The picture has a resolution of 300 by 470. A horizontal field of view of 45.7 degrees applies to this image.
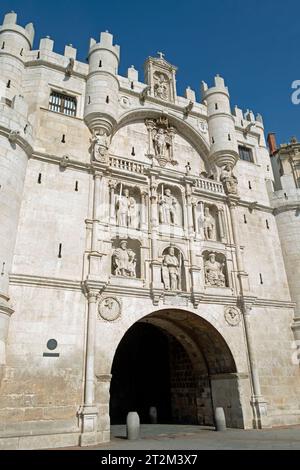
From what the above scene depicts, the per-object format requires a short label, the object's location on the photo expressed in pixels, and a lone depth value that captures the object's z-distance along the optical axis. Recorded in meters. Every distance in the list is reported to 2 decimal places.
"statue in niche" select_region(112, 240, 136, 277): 15.92
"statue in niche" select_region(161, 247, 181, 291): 16.61
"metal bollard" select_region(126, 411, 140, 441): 13.05
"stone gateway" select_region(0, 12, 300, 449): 13.05
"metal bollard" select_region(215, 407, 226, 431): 15.11
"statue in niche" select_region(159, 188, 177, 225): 18.05
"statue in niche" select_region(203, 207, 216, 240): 19.00
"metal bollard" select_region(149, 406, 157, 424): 18.97
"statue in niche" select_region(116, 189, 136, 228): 17.03
